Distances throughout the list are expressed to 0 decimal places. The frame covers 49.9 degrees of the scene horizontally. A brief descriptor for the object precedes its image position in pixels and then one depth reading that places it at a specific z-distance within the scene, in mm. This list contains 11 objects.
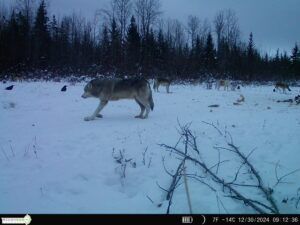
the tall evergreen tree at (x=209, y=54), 50406
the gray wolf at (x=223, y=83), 26609
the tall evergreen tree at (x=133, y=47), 39312
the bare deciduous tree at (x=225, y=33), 65312
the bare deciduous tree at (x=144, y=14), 50062
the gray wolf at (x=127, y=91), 9914
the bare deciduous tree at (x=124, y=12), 48500
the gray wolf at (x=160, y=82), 21938
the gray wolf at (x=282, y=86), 26506
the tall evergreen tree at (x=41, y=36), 40938
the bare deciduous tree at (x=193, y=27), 64125
